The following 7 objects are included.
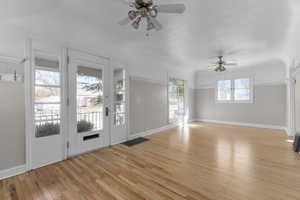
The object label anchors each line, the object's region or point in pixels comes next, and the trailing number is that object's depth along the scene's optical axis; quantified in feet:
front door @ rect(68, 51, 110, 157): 9.34
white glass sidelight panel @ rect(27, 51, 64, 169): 7.75
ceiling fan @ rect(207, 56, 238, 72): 14.16
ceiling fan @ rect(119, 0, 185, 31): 5.05
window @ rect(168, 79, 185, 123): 18.54
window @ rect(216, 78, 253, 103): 18.70
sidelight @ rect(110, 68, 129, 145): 11.66
